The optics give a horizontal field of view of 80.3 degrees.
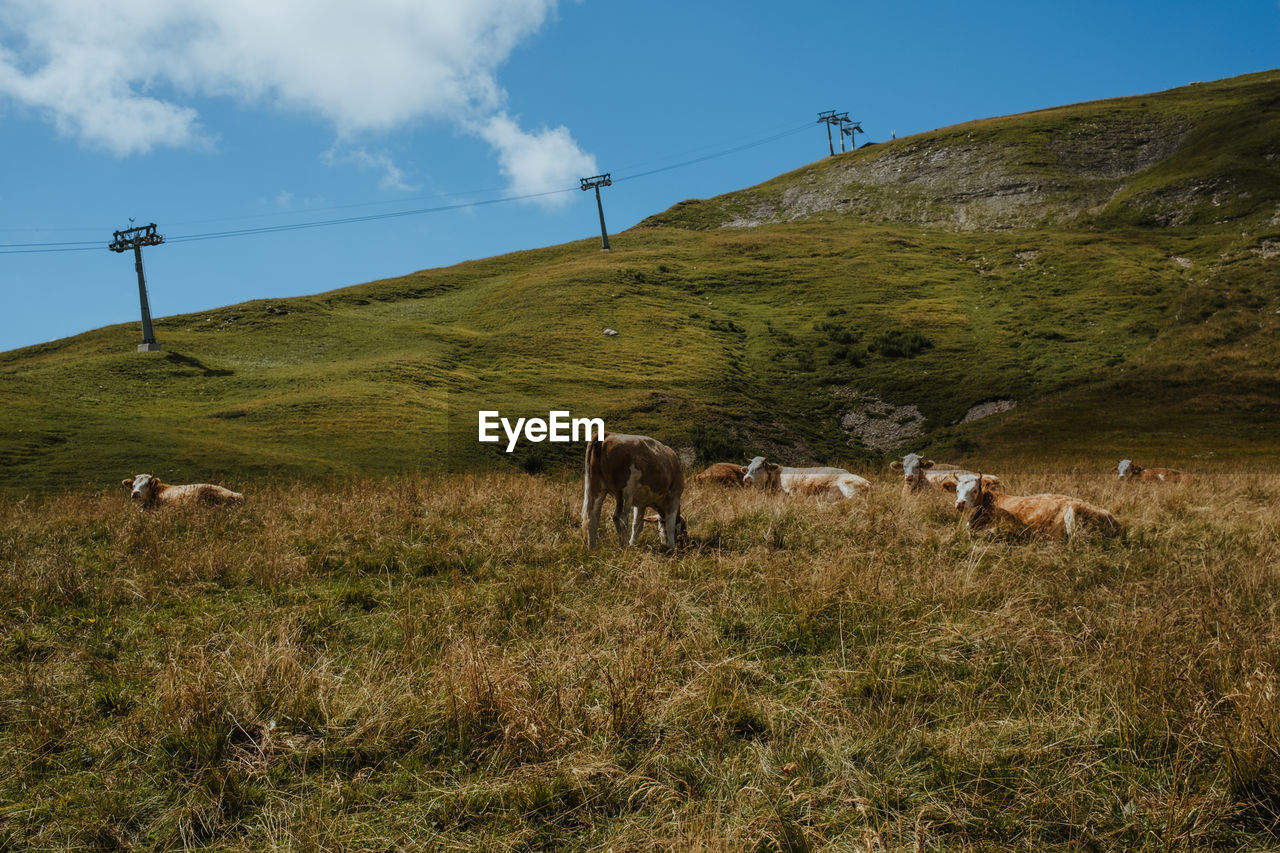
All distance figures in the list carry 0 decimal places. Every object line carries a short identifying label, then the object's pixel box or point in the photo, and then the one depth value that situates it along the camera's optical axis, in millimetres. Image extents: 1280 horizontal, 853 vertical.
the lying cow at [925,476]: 17781
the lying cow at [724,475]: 23000
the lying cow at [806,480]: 20062
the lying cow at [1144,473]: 25528
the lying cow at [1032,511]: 12625
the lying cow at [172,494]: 16703
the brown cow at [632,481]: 12008
